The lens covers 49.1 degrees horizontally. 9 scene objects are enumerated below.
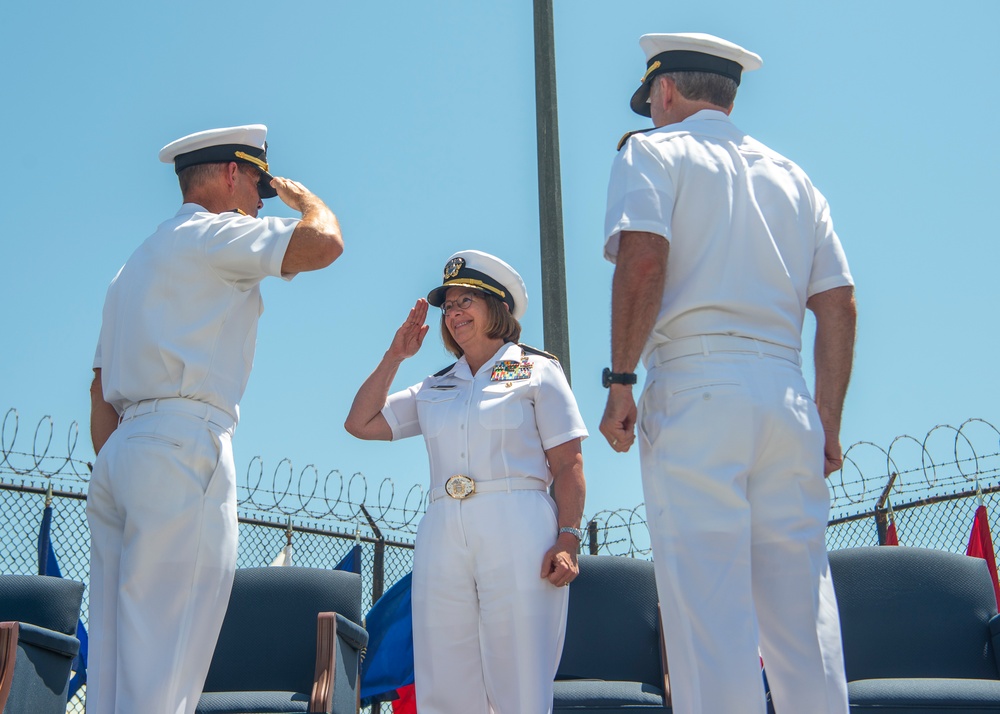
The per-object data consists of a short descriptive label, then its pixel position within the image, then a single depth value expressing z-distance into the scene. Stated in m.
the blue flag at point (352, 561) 6.64
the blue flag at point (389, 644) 4.93
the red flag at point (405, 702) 4.83
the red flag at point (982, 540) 6.05
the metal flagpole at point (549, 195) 5.16
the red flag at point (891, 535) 6.31
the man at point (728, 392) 2.57
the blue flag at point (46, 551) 6.04
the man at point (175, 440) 2.88
